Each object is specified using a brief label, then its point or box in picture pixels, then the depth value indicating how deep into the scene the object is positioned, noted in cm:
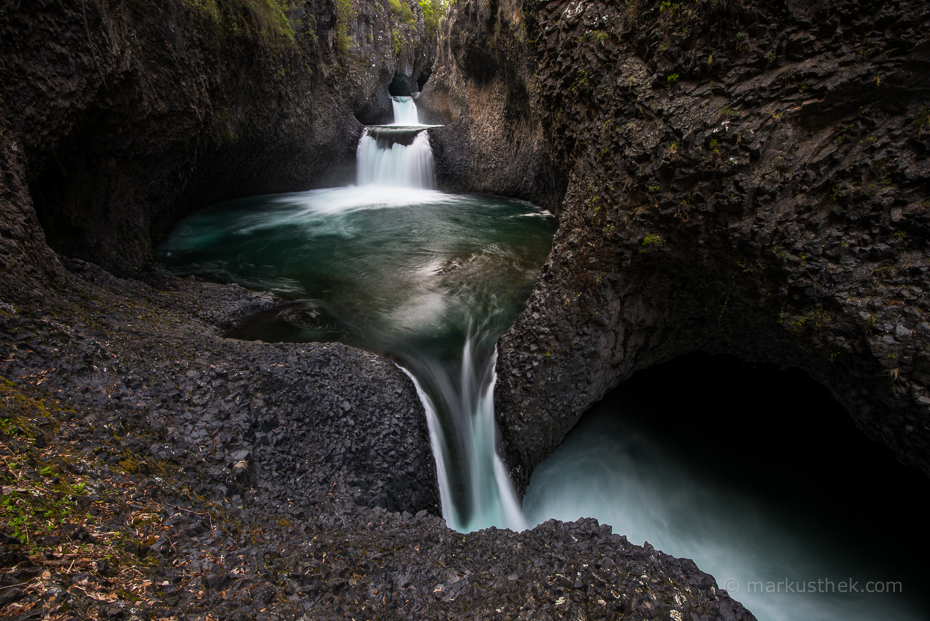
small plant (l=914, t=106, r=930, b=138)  280
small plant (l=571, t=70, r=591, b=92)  450
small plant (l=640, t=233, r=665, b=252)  414
